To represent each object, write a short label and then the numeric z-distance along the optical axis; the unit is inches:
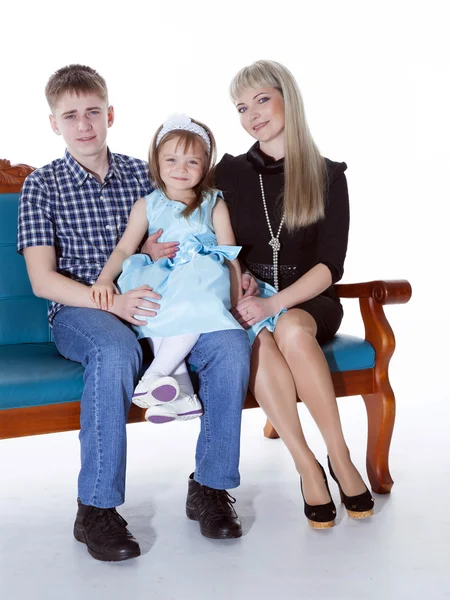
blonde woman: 105.3
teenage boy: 95.8
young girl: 99.4
